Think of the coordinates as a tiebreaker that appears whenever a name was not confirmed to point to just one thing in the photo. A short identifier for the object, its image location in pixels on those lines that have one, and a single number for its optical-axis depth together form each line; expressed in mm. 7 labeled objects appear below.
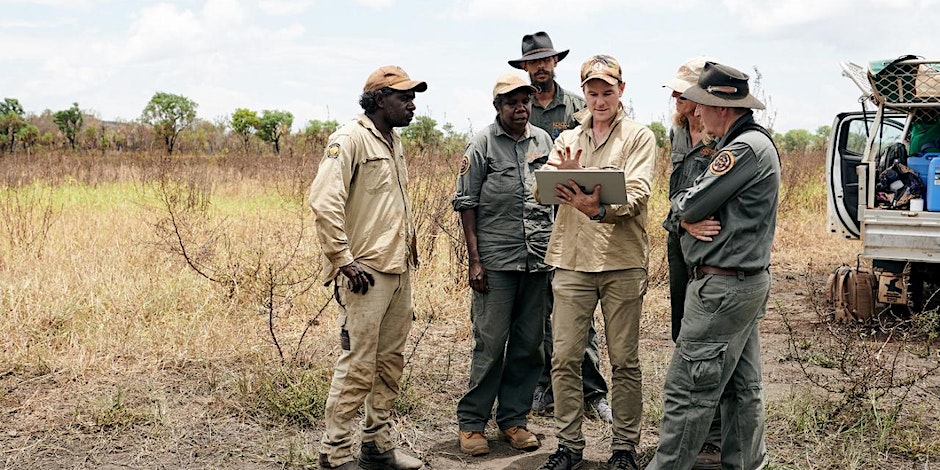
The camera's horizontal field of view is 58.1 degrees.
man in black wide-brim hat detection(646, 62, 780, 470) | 3314
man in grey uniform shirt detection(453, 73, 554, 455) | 4266
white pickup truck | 6531
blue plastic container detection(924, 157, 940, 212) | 6535
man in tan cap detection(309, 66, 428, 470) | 3818
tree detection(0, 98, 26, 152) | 27234
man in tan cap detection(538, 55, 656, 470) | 3920
